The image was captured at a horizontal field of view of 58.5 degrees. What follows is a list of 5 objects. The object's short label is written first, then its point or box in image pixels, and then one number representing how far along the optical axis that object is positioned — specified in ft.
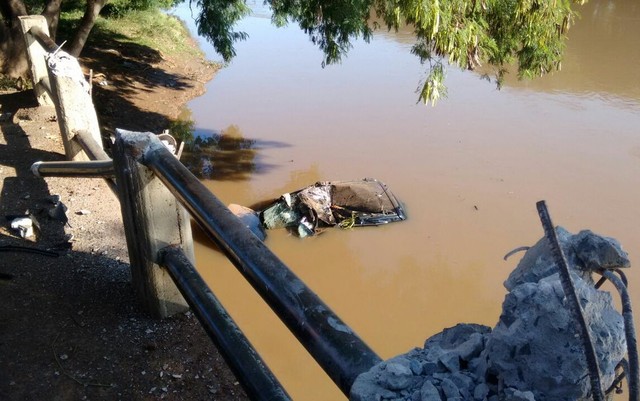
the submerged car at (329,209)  25.48
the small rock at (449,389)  3.01
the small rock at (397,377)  3.10
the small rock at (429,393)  2.96
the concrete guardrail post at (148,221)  8.14
